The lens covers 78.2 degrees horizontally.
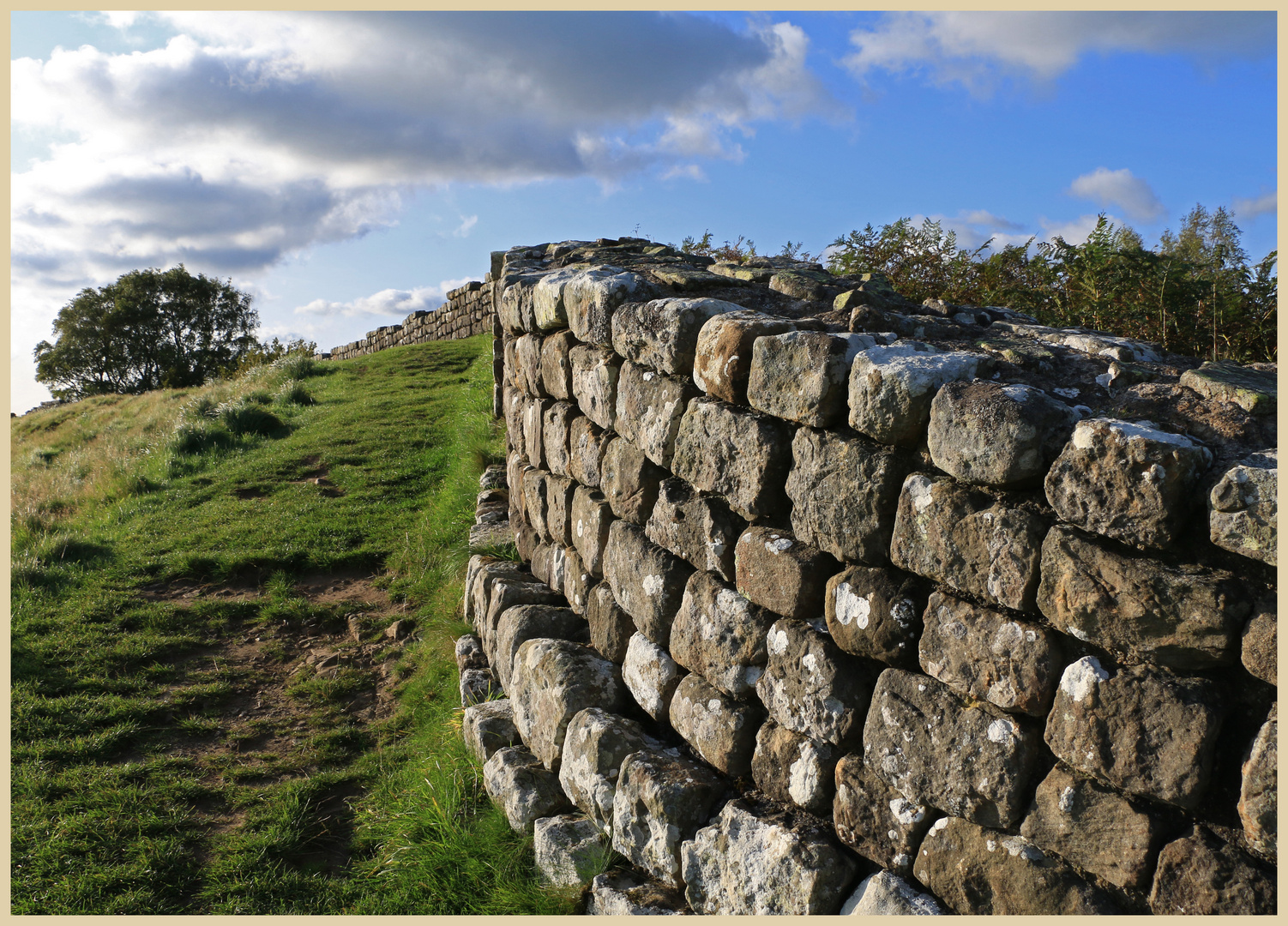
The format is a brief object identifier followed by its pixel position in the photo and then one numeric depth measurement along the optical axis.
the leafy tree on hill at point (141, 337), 38.54
